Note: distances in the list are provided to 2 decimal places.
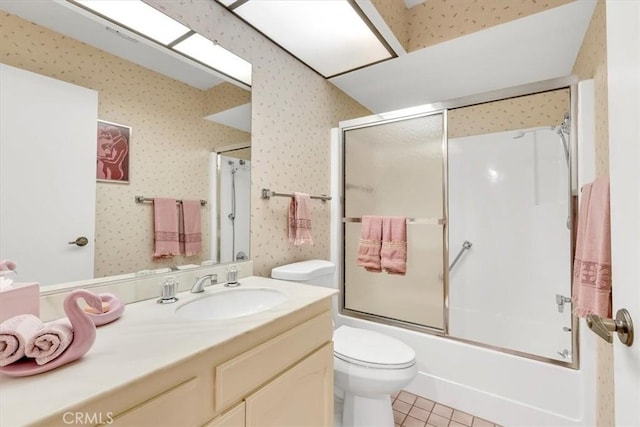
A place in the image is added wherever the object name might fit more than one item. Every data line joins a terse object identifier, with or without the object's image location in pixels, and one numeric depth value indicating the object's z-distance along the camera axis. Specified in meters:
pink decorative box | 0.69
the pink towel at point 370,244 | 1.88
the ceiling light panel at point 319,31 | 1.44
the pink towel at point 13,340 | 0.53
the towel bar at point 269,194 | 1.65
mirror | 0.90
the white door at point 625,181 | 0.46
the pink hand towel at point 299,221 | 1.77
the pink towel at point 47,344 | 0.54
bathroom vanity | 0.50
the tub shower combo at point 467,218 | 1.91
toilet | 1.30
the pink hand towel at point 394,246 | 1.79
